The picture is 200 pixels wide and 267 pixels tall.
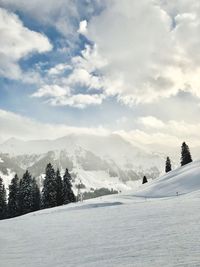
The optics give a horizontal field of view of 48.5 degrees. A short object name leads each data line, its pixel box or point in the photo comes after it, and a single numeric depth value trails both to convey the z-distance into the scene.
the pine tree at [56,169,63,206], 54.72
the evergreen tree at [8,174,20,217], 55.99
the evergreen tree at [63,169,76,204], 55.38
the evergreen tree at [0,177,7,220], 55.58
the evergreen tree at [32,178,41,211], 56.86
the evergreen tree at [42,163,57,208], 54.43
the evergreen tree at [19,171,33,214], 55.17
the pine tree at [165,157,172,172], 83.68
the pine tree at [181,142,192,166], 74.17
